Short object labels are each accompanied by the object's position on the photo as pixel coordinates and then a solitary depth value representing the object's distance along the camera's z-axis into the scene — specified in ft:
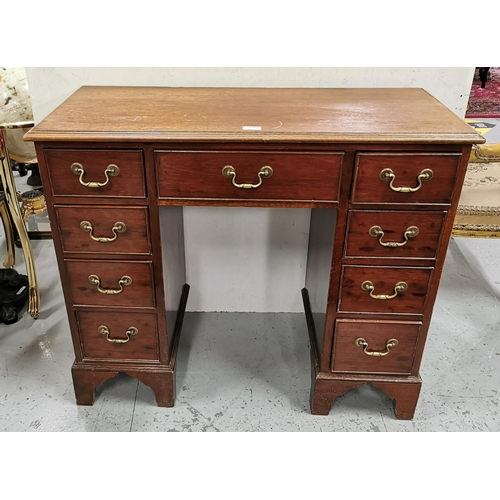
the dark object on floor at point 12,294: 7.02
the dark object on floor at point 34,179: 10.18
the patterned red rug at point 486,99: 15.99
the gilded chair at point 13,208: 6.37
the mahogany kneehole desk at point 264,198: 4.32
